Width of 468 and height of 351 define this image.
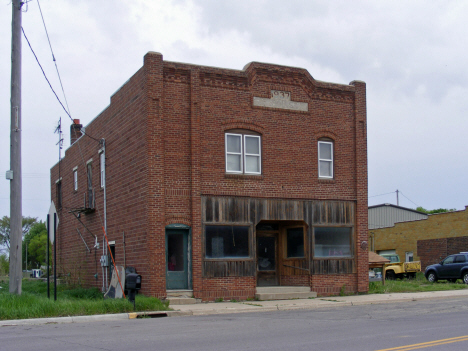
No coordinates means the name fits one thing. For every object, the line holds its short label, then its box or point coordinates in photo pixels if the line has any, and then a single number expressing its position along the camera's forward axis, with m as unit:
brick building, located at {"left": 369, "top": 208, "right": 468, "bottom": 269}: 39.12
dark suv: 29.55
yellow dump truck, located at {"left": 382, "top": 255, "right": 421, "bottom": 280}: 34.06
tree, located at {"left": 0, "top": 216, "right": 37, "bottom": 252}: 88.25
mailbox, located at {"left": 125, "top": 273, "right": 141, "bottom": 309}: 15.53
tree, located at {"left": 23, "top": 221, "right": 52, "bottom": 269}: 86.00
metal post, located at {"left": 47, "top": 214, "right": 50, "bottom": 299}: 15.74
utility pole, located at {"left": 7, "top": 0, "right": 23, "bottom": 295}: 15.95
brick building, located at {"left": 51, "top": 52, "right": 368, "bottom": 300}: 19.00
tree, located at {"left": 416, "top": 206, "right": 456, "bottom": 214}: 83.25
